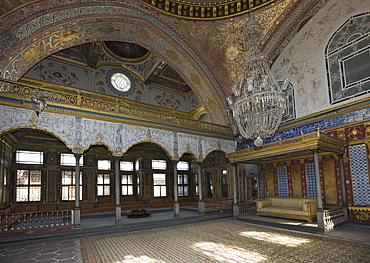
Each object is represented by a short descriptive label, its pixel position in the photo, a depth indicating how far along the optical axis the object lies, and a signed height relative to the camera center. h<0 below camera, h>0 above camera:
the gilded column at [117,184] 8.45 -0.61
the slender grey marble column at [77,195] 7.56 -0.84
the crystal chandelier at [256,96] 6.80 +1.81
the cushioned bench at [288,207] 8.19 -1.67
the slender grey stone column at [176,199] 9.69 -1.36
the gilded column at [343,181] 8.14 -0.70
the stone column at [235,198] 10.27 -1.45
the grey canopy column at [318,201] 7.08 -1.20
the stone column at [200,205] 10.55 -1.70
